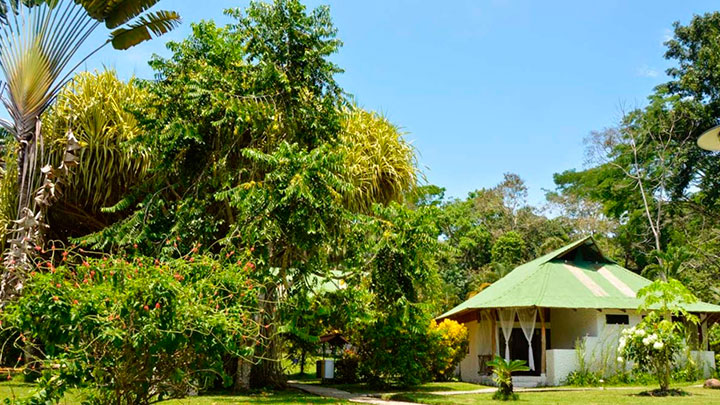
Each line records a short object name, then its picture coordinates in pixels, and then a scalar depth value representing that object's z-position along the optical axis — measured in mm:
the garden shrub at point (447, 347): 19839
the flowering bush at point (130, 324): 5043
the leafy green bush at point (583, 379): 19719
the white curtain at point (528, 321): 21062
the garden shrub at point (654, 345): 14750
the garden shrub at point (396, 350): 17500
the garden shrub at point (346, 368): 21219
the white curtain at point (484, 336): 23531
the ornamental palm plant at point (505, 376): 14703
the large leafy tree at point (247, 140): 13305
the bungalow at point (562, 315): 20328
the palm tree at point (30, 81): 10805
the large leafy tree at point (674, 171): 33375
